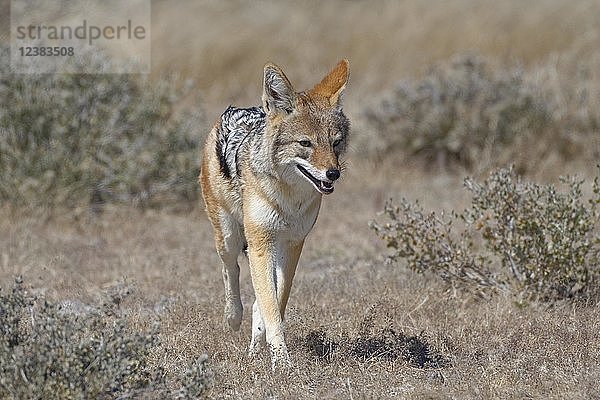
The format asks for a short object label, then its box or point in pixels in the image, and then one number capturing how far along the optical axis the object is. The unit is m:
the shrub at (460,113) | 24.33
